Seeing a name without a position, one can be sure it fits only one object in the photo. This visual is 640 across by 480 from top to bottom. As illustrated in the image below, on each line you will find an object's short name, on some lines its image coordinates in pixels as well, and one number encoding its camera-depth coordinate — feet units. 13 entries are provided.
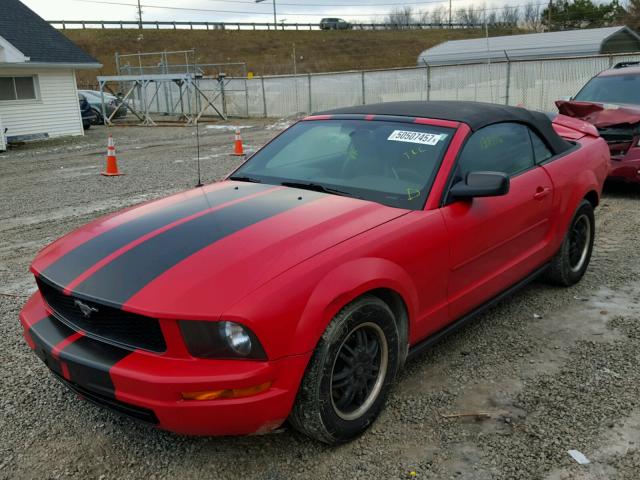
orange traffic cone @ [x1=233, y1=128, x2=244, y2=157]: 45.18
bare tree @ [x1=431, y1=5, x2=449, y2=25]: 273.21
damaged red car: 24.98
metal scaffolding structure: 79.41
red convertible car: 7.75
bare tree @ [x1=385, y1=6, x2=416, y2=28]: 287.69
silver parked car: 86.28
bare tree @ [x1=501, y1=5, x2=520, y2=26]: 251.39
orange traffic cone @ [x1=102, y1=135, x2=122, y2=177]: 36.63
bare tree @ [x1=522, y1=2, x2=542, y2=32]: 224.33
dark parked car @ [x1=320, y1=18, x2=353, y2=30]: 254.88
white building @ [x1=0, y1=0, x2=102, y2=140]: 60.13
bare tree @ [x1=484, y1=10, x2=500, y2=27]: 244.63
